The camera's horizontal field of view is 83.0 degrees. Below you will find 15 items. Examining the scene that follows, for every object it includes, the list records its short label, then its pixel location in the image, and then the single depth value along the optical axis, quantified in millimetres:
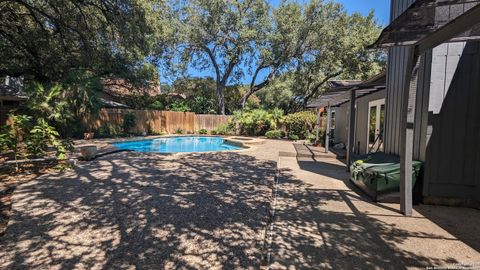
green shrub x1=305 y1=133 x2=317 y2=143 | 15092
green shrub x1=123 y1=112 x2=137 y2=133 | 18205
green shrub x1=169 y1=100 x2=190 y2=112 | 22770
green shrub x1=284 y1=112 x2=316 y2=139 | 17484
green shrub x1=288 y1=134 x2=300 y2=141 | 17258
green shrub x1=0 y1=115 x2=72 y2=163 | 6574
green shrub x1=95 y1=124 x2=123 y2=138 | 16644
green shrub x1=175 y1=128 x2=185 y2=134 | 21225
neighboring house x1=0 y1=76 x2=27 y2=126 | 14922
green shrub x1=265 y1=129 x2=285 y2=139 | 18375
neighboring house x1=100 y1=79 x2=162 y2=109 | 18828
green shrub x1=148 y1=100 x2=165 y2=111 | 22891
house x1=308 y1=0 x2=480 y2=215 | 4098
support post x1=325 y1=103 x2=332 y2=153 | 11000
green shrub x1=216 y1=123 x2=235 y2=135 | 20859
